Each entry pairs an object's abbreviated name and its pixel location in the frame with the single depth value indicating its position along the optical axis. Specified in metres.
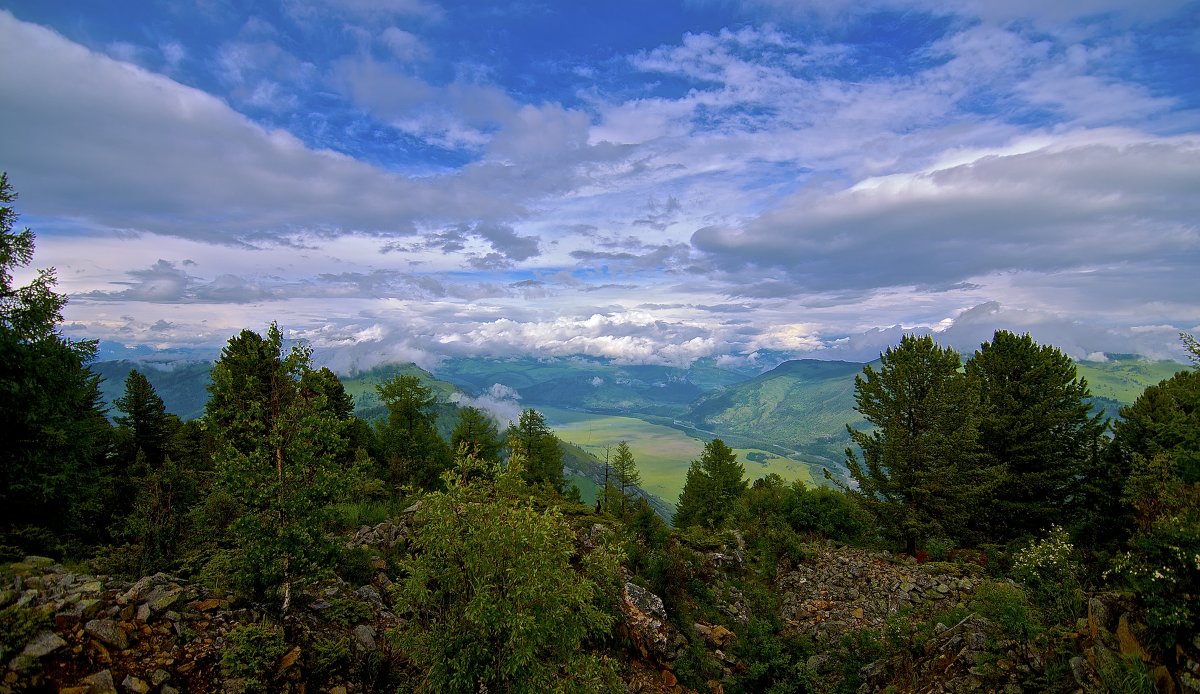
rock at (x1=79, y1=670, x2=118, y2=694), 7.60
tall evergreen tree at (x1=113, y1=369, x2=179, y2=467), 34.44
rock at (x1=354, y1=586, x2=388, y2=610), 13.63
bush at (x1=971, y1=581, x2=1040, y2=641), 11.19
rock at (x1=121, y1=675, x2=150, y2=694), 7.97
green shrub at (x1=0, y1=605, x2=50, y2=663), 7.29
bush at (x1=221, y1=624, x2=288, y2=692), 8.90
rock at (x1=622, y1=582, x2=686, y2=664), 15.38
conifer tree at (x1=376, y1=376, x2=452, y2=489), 33.78
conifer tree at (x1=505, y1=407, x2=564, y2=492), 39.38
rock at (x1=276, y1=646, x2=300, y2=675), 9.58
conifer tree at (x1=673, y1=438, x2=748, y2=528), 45.85
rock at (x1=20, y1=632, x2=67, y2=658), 7.44
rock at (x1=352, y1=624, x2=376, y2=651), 11.49
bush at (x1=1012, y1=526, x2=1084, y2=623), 11.48
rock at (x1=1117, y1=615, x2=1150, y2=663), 8.90
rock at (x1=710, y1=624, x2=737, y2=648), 17.17
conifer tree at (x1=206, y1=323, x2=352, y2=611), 9.80
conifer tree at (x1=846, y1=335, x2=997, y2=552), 23.41
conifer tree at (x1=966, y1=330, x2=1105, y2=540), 25.19
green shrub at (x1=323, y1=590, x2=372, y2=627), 11.73
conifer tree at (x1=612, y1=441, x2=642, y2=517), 42.28
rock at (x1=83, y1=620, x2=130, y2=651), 8.26
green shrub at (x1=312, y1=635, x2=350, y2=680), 9.99
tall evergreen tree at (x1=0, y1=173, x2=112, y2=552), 13.60
